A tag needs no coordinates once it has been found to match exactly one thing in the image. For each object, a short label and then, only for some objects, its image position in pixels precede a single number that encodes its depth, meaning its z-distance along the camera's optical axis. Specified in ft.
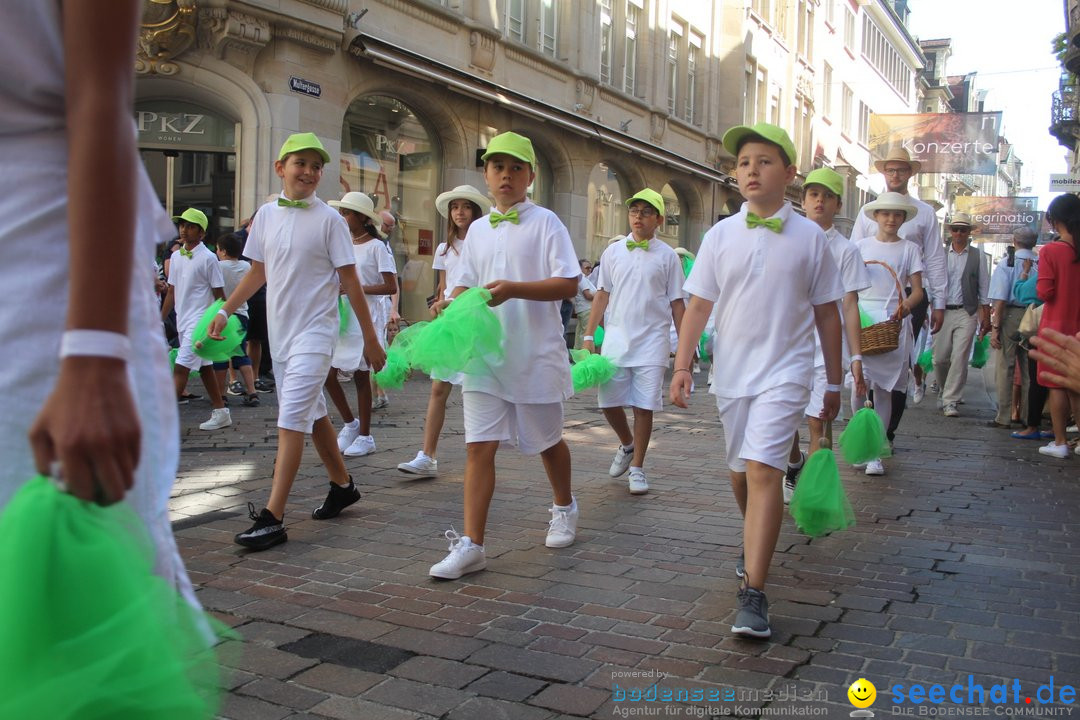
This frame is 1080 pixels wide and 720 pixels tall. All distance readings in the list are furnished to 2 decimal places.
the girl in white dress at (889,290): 26.53
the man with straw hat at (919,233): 28.04
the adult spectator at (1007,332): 37.65
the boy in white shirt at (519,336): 16.56
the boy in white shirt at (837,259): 22.58
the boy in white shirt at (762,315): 14.39
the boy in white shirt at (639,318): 24.58
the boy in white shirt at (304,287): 18.35
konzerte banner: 90.12
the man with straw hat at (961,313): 42.11
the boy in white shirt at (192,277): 34.71
